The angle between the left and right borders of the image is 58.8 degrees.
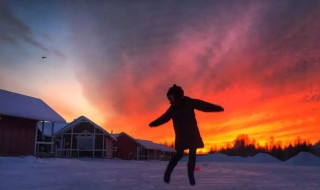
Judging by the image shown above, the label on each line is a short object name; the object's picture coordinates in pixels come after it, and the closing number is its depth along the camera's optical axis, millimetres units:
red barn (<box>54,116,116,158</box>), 35139
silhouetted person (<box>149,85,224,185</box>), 5014
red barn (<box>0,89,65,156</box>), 22311
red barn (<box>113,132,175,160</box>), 45729
